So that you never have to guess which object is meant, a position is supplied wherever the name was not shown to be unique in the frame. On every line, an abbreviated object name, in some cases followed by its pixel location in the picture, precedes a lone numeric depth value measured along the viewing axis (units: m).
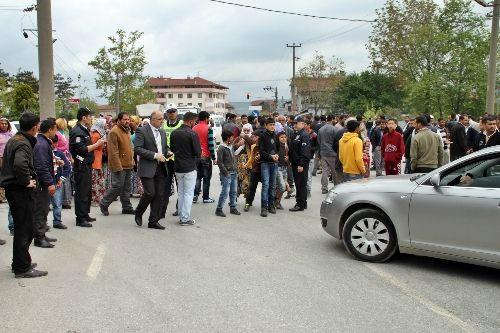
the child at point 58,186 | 7.84
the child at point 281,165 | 9.66
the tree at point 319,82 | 69.44
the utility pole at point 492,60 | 16.72
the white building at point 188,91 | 141.88
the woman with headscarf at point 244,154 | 9.82
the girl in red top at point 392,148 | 11.12
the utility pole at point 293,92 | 56.32
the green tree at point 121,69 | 44.84
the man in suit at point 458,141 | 11.30
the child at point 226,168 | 9.30
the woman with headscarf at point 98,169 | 9.29
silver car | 5.34
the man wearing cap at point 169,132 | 8.84
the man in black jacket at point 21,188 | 5.38
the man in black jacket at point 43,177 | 6.57
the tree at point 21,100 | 33.50
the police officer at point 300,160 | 9.59
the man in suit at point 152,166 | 8.05
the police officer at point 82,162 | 8.15
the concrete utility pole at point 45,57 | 11.83
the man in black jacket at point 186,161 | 8.33
